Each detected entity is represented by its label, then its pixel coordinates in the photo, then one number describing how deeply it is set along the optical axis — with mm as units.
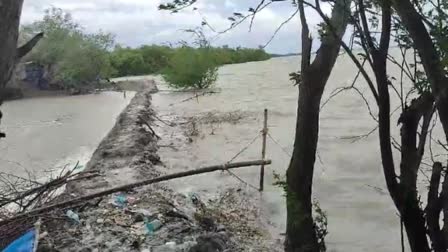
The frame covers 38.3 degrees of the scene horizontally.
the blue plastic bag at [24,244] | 4863
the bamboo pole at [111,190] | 4766
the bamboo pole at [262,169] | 11244
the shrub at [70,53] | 48156
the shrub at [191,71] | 42531
